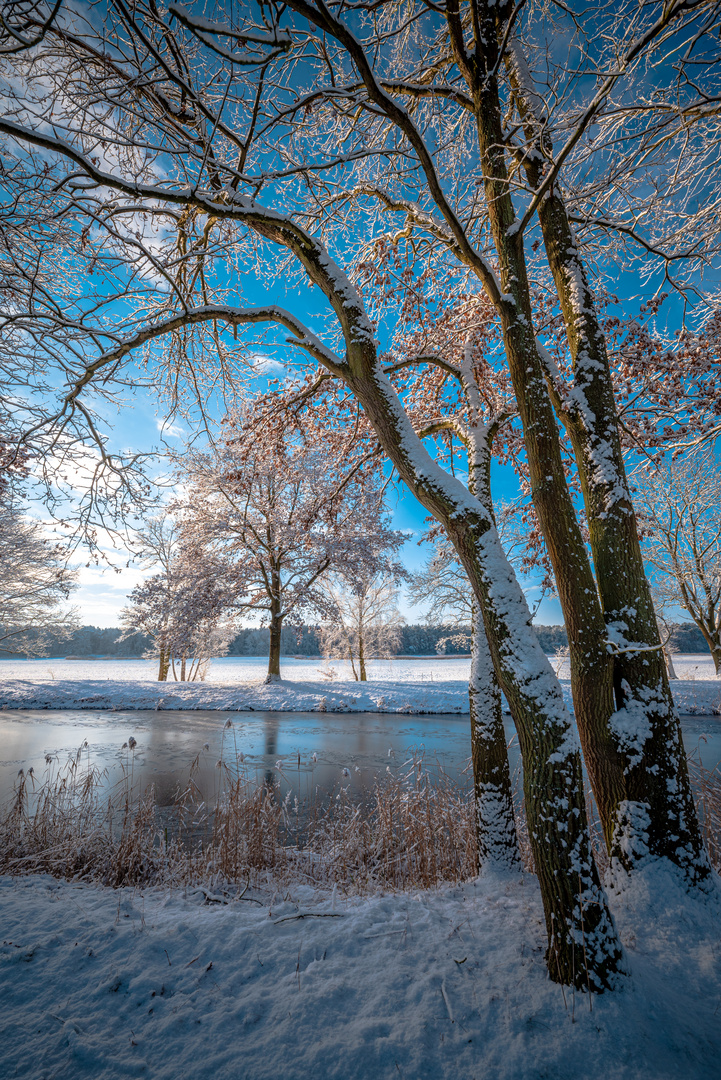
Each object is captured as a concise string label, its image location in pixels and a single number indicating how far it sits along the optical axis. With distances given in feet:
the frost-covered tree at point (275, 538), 49.88
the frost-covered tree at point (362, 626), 75.36
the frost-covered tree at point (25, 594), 52.54
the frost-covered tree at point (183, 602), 47.19
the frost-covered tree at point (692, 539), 48.85
